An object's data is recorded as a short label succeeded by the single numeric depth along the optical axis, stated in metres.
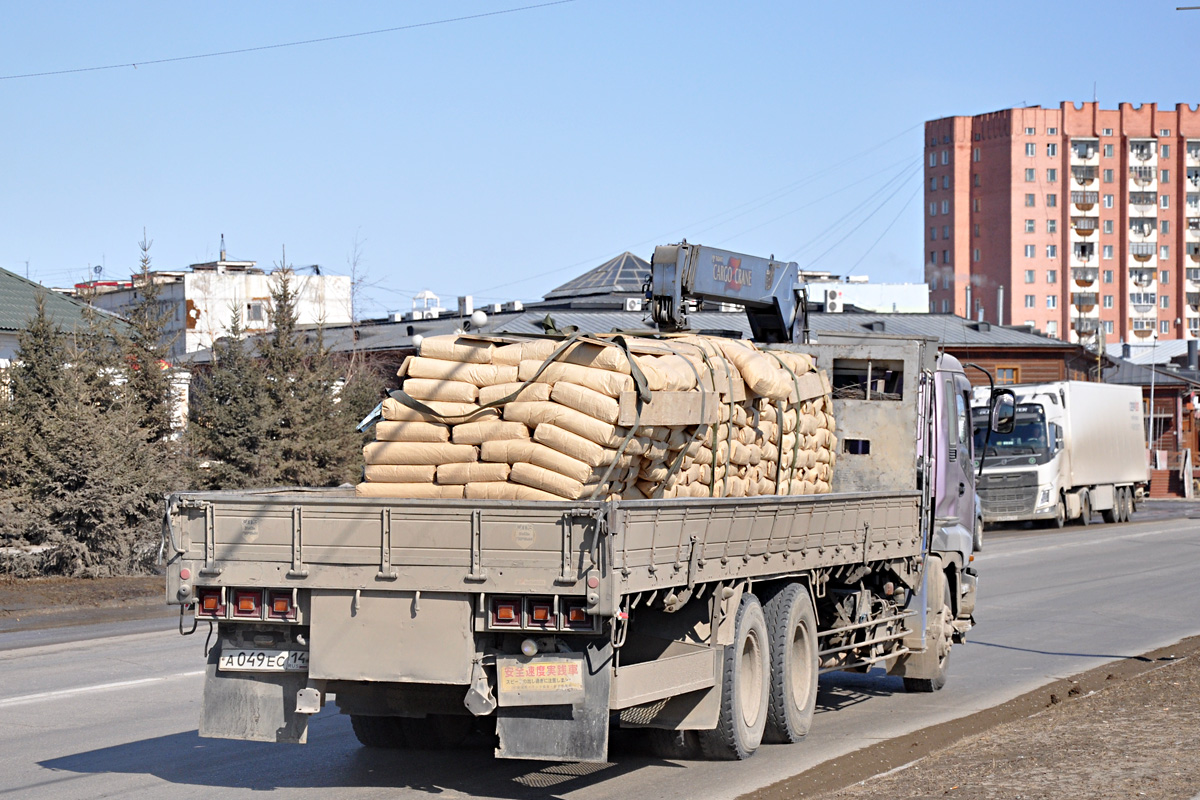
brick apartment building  124.12
